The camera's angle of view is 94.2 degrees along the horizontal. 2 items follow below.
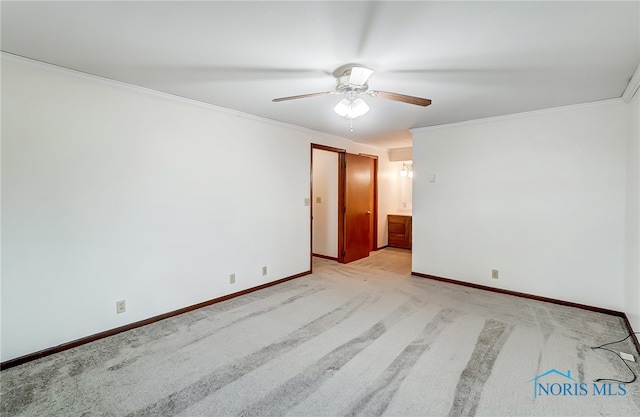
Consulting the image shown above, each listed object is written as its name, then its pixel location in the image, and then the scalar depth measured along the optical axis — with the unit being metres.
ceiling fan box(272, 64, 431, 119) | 2.13
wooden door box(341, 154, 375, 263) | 5.36
